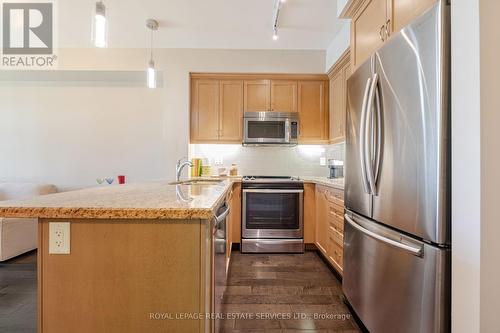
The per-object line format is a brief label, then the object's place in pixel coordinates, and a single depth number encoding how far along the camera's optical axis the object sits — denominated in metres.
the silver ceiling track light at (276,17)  2.31
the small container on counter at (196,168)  3.54
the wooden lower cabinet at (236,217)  3.19
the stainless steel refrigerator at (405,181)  1.04
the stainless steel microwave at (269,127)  3.42
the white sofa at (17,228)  2.67
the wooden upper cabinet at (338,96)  2.99
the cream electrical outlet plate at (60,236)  0.96
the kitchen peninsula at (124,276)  0.96
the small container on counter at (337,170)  3.26
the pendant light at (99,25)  1.56
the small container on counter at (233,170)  3.70
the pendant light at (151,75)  2.28
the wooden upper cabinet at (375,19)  1.31
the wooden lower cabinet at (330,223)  2.35
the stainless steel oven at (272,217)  3.13
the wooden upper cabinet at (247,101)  3.53
